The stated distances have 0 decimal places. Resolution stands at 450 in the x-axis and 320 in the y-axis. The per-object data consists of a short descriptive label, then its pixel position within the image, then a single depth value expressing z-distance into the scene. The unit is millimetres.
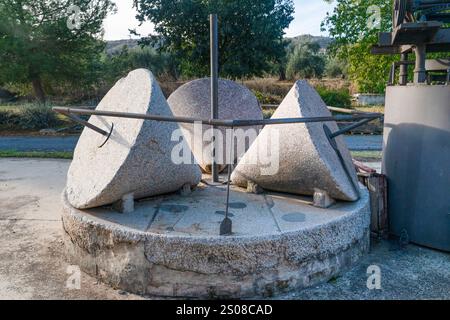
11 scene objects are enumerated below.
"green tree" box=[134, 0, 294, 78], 15672
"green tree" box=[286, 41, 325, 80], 29691
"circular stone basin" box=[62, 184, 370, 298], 2889
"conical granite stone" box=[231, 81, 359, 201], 3508
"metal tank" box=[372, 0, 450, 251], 3572
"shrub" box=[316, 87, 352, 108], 16875
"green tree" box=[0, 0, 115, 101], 15242
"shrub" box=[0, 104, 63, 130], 15031
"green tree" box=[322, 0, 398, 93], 13953
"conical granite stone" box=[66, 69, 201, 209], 3318
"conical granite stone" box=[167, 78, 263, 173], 5230
